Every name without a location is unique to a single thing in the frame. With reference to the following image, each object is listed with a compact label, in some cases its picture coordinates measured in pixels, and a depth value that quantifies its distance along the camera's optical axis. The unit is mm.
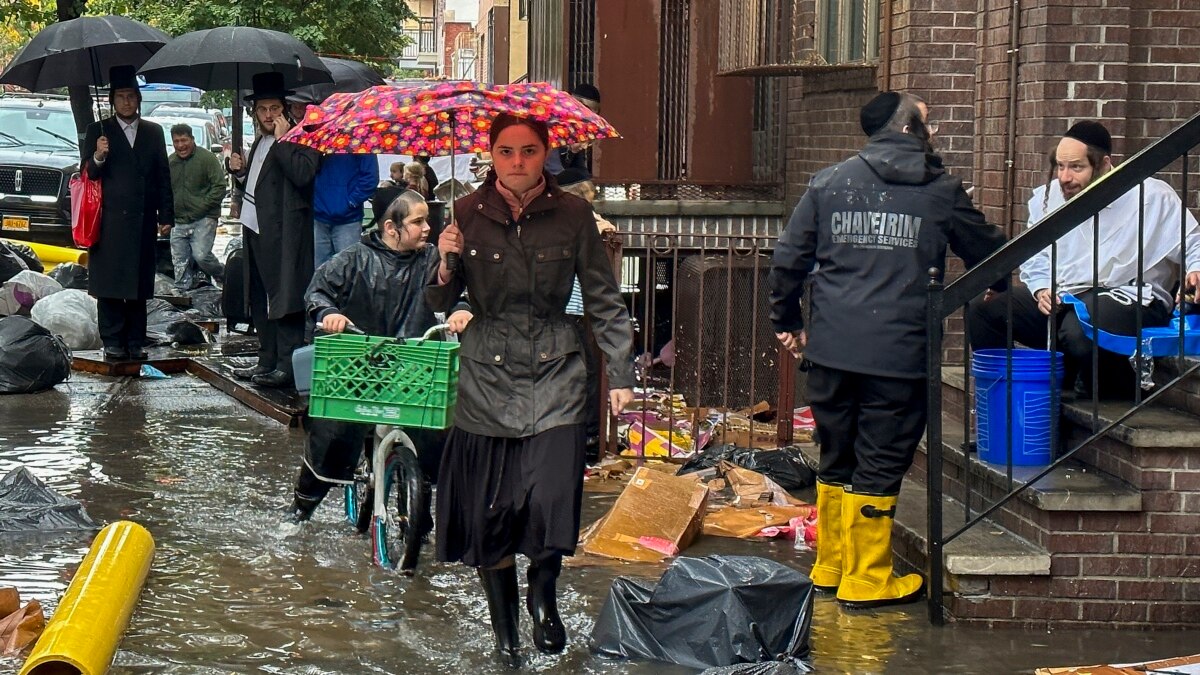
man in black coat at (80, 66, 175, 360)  11602
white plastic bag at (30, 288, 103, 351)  12844
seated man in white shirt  6434
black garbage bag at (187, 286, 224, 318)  15695
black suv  19547
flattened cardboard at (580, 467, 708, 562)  7051
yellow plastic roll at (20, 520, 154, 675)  5008
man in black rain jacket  6047
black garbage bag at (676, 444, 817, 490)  8461
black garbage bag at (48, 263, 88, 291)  15008
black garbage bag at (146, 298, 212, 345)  13586
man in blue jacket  10422
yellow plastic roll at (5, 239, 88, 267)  17562
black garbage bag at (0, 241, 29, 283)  14570
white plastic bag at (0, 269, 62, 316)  13273
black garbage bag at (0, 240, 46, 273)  15391
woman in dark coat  5410
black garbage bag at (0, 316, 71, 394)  10883
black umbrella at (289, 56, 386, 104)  13898
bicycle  6570
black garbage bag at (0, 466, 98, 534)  7242
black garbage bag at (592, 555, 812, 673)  5445
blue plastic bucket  6180
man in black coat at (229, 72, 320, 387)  10352
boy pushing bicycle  6867
